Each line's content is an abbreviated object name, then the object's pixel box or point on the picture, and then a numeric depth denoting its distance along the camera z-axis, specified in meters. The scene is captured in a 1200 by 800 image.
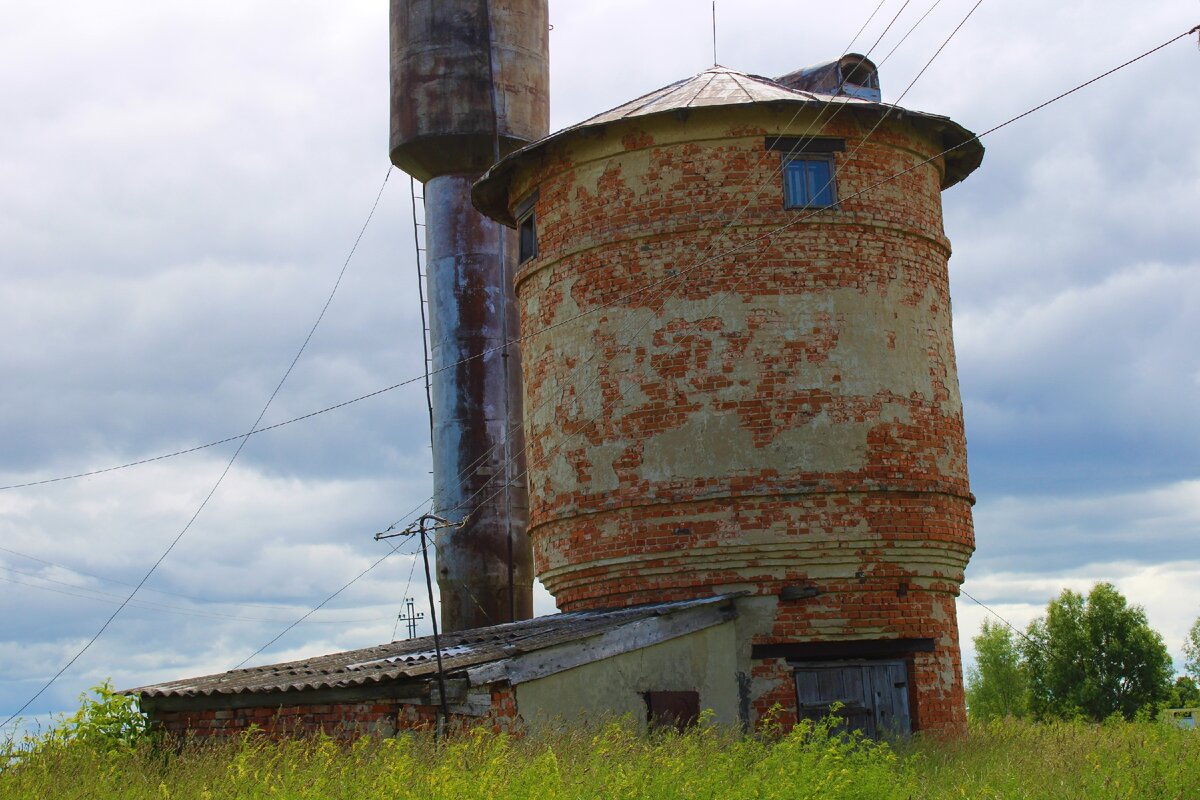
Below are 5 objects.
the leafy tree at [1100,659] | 35.91
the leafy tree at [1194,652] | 43.28
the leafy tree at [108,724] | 13.51
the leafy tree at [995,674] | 41.72
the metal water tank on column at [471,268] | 21.38
